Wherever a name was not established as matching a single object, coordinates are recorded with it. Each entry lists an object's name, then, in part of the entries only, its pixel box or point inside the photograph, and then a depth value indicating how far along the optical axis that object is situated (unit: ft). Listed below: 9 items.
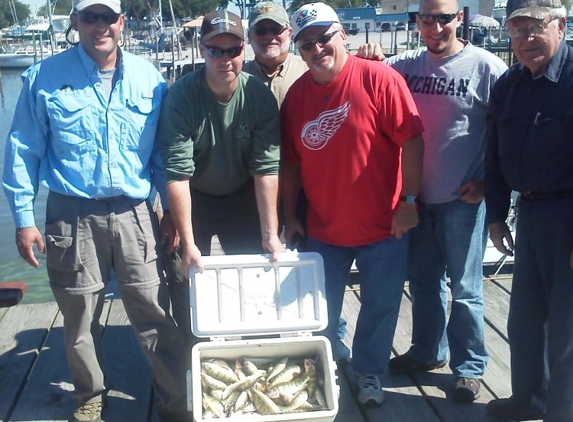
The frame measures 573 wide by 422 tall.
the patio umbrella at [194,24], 63.05
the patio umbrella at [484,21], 91.38
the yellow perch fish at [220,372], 8.63
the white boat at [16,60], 168.96
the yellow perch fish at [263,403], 8.19
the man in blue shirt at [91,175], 9.23
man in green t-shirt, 9.27
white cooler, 8.98
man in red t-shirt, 9.53
